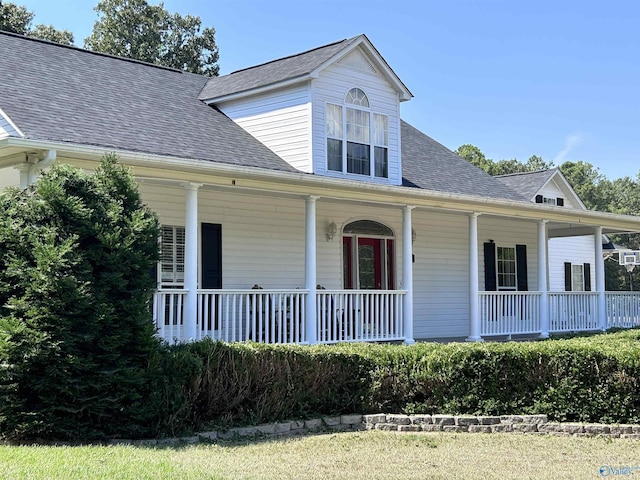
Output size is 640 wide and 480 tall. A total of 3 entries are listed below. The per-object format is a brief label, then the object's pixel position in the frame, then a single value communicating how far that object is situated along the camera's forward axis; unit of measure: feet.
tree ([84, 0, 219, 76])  111.45
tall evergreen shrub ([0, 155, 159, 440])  24.84
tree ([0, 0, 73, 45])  98.17
